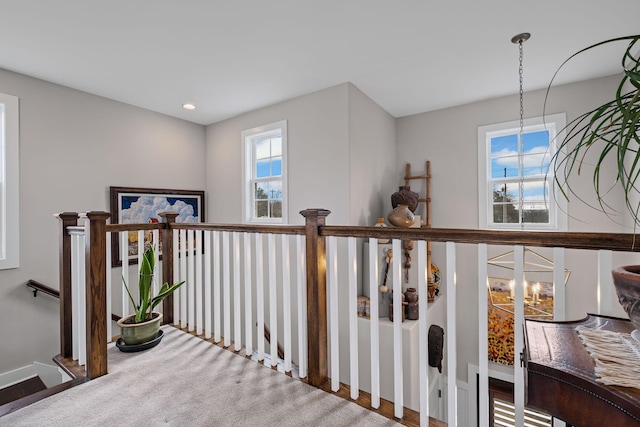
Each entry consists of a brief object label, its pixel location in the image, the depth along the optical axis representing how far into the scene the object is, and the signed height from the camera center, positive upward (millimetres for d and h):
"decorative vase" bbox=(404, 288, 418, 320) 3121 -923
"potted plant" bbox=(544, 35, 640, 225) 624 +282
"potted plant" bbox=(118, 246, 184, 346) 2227 -764
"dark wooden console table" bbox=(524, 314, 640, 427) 639 -398
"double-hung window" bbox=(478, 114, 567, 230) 3369 +406
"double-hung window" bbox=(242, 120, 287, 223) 3805 +561
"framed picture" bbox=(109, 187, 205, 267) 3562 +125
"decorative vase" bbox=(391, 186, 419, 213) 3512 +163
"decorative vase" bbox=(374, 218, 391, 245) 3352 -105
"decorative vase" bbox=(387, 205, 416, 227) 3365 -42
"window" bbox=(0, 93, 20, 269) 2789 +304
